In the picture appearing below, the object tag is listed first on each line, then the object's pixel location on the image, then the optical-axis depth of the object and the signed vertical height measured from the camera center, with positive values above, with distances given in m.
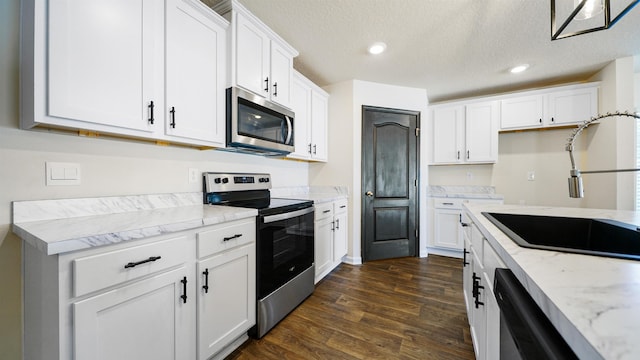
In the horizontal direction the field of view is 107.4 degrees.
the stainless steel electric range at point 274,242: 1.60 -0.48
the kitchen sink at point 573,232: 0.95 -0.26
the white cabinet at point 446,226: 3.26 -0.66
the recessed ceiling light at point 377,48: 2.31 +1.33
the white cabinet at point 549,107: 2.83 +0.93
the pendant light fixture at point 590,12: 0.82 +0.68
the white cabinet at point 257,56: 1.73 +1.03
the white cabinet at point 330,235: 2.37 -0.62
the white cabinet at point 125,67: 0.99 +0.58
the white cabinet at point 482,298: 0.91 -0.55
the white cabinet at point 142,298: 0.84 -0.52
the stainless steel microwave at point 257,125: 1.73 +0.46
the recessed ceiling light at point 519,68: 2.70 +1.30
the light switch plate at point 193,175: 1.78 +0.04
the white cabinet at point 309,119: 2.57 +0.73
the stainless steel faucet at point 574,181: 0.93 -0.01
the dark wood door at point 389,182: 3.12 -0.03
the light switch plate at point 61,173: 1.17 +0.03
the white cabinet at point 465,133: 3.28 +0.68
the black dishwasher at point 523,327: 0.41 -0.29
